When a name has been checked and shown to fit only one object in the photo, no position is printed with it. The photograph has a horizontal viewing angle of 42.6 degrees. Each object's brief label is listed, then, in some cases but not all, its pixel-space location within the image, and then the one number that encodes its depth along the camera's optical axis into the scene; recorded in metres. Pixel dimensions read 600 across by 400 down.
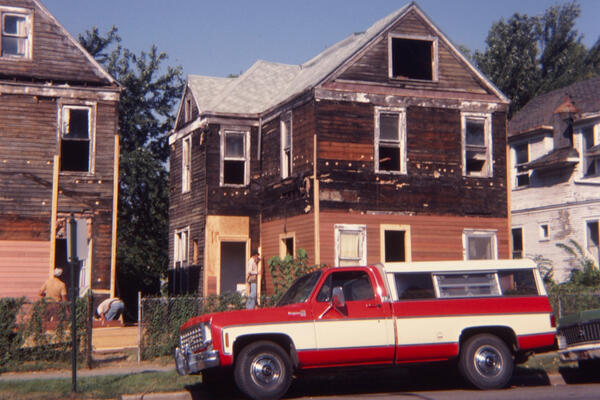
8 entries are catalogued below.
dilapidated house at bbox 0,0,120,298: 21.39
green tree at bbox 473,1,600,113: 51.25
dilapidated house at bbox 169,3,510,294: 22.03
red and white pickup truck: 11.33
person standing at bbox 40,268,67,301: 17.52
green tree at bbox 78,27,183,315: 37.12
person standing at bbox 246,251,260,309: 20.98
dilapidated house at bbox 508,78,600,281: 29.72
